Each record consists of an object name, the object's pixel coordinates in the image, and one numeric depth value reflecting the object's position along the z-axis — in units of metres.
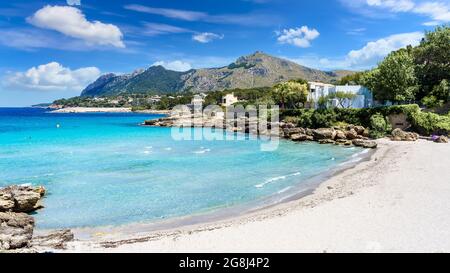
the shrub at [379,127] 53.89
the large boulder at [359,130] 55.67
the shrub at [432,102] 57.72
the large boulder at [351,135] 52.16
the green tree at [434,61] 62.88
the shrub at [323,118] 63.56
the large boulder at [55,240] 13.58
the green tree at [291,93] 84.44
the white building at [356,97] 71.81
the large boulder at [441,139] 44.06
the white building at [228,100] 135.84
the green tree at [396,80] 60.25
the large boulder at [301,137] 56.44
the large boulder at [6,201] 18.84
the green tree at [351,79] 87.31
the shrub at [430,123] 49.03
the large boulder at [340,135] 52.11
